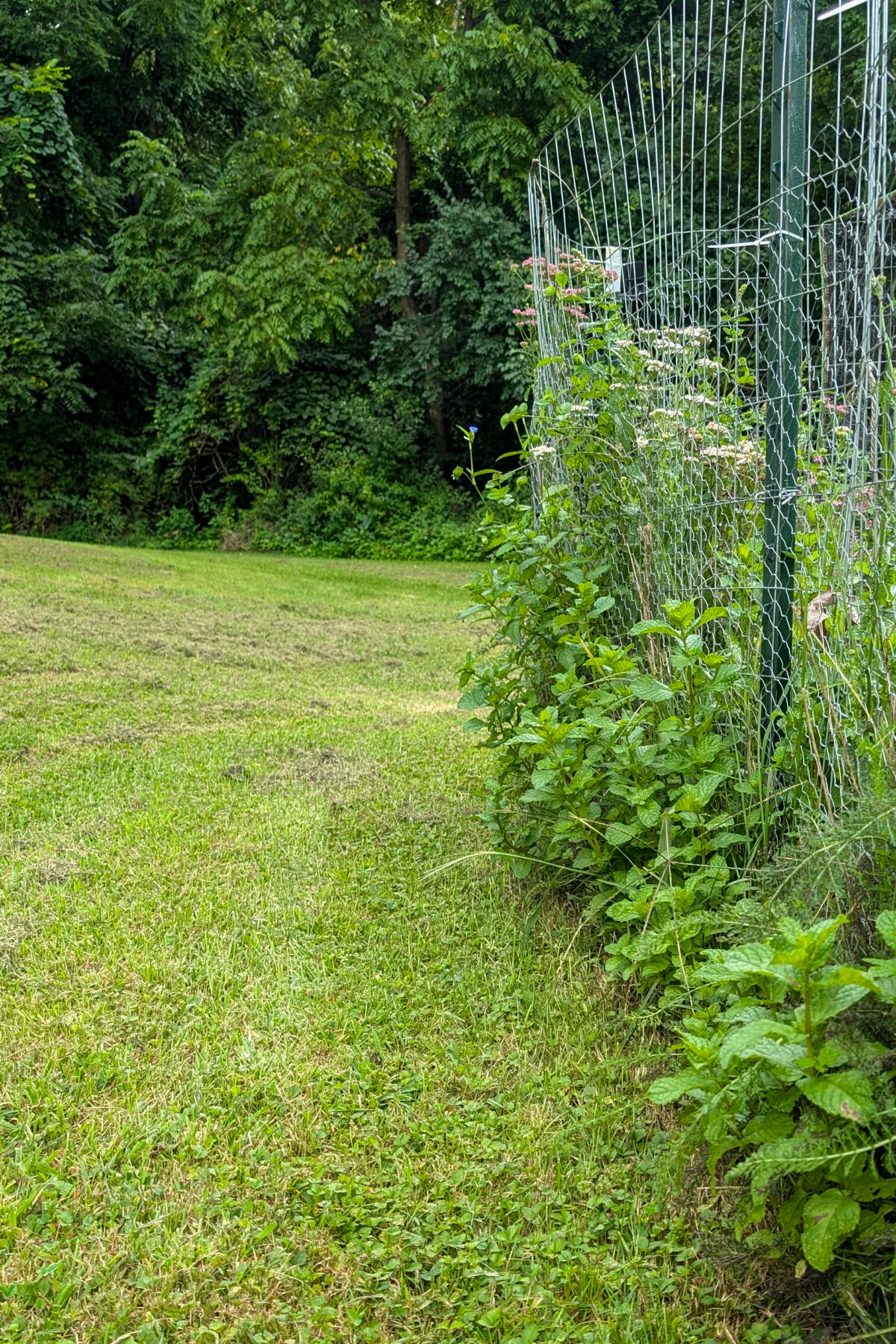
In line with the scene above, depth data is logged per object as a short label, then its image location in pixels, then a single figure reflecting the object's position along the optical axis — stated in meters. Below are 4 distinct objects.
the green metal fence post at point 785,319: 2.04
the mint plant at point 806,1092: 1.30
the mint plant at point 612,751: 2.10
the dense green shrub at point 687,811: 1.35
